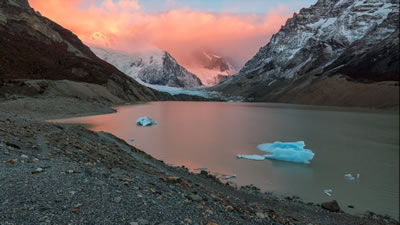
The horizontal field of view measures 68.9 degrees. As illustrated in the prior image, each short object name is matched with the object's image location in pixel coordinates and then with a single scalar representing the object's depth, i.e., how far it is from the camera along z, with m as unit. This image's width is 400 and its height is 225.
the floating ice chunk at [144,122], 39.56
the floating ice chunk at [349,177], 16.70
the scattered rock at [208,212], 6.10
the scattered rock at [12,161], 7.13
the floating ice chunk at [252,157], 20.95
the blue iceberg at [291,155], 20.35
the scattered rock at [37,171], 6.47
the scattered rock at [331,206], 11.31
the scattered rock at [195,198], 6.88
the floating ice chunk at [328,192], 14.10
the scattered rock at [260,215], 7.01
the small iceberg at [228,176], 15.75
